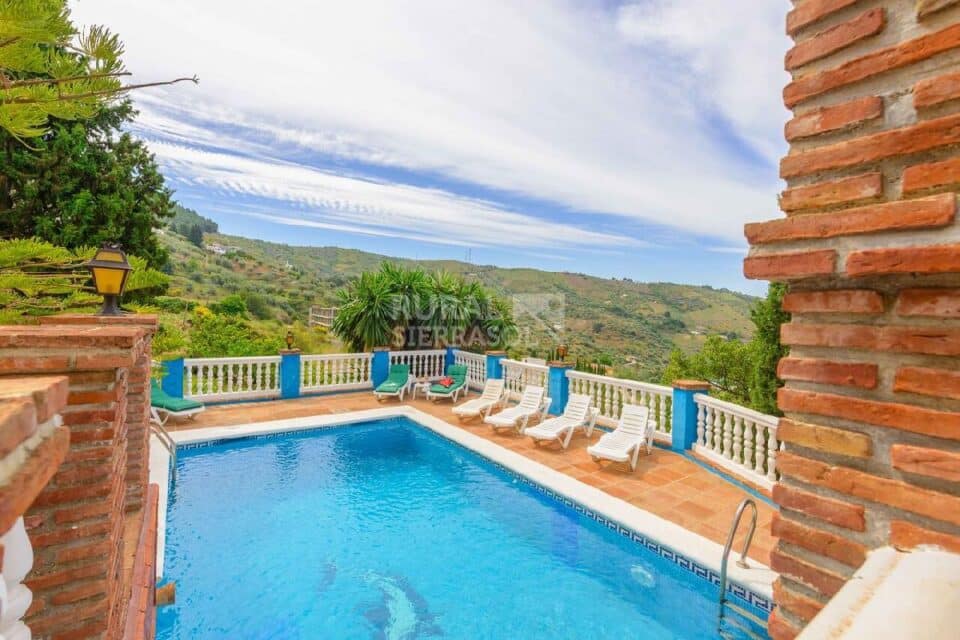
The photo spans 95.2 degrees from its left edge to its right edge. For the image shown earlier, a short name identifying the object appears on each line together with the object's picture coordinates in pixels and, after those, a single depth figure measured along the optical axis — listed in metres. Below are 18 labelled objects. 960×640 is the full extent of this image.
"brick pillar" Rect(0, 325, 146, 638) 1.72
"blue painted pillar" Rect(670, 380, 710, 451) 7.58
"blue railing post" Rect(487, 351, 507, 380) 12.02
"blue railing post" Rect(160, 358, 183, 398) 9.70
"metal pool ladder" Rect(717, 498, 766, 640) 3.66
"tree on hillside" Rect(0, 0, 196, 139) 1.99
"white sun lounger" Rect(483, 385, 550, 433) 8.99
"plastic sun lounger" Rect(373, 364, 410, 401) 11.76
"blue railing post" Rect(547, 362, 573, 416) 9.98
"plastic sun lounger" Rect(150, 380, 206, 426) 8.81
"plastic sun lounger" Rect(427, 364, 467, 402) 11.88
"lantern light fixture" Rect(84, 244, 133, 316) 4.20
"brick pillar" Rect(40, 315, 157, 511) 3.69
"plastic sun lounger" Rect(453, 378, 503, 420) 9.91
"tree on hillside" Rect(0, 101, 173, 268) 10.42
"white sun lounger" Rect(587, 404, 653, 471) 6.86
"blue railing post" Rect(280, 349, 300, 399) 11.47
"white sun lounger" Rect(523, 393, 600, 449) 8.02
